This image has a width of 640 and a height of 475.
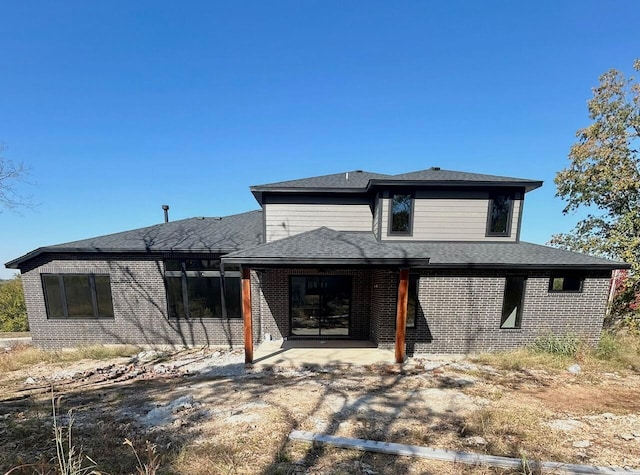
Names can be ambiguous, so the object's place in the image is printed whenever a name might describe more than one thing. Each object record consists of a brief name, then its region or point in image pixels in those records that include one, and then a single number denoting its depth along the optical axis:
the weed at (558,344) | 7.83
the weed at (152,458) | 2.99
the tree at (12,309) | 16.86
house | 8.77
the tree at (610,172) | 12.33
